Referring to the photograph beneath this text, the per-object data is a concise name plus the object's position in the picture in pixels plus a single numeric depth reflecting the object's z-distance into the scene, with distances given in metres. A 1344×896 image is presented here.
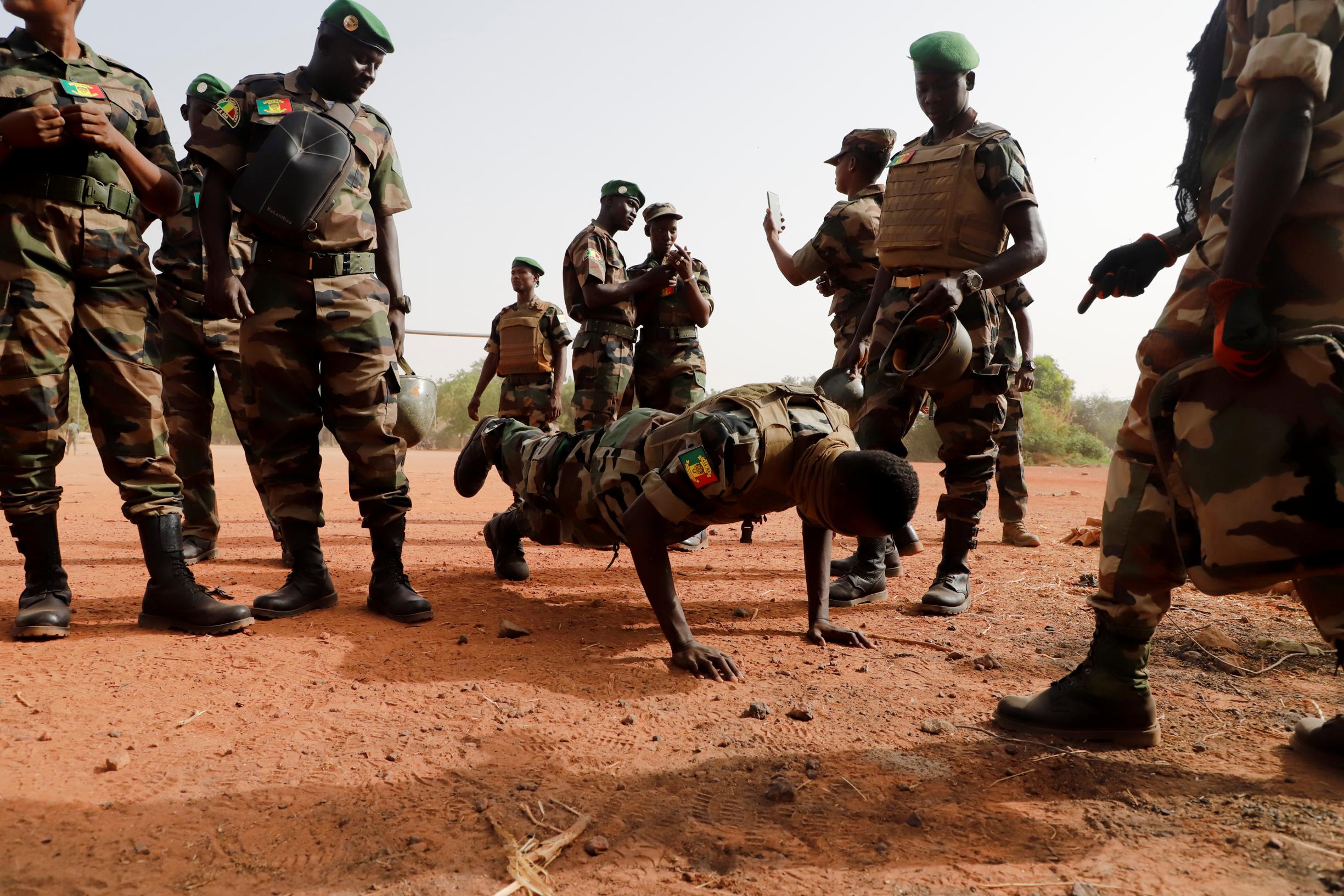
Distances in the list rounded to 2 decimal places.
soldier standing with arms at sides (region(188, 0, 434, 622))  3.26
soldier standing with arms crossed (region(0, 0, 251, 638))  2.82
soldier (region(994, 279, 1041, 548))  6.07
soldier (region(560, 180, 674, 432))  5.90
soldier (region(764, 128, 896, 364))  5.02
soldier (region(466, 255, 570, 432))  8.13
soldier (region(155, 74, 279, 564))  4.59
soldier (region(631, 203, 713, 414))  6.01
